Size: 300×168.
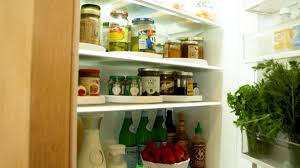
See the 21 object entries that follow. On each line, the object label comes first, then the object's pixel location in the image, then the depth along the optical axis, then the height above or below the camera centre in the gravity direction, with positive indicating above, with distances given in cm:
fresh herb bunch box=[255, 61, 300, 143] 79 -3
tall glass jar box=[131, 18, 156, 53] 110 +22
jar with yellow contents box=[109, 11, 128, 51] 104 +22
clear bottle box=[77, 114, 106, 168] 101 -26
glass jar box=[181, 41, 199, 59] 132 +19
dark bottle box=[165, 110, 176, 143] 147 -26
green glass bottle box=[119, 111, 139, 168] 124 -29
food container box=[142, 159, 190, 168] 115 -37
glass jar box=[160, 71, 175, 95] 126 +1
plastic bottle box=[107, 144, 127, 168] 108 -31
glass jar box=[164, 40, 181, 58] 129 +18
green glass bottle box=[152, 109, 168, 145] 142 -26
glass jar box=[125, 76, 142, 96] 107 -1
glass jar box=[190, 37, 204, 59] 141 +23
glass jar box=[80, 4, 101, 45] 92 +22
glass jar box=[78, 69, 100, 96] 94 +1
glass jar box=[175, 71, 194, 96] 130 +0
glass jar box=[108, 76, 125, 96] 106 -1
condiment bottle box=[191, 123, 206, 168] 142 -38
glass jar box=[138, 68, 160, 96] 113 +1
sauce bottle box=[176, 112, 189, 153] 142 -30
